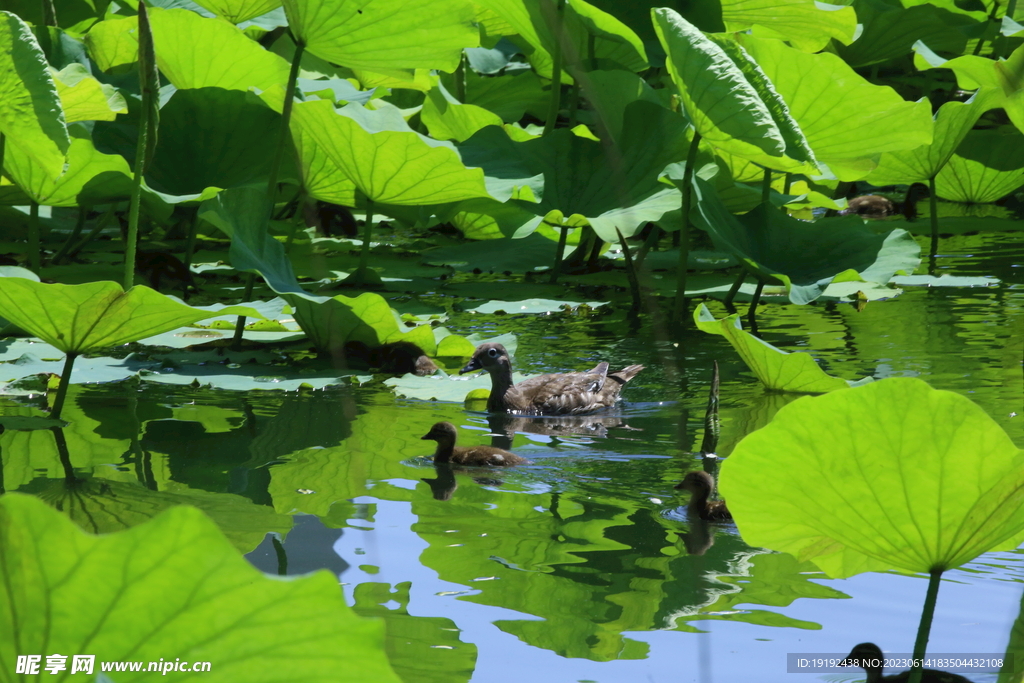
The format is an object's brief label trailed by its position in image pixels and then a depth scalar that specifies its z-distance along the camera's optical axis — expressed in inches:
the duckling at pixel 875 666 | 156.6
